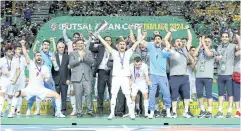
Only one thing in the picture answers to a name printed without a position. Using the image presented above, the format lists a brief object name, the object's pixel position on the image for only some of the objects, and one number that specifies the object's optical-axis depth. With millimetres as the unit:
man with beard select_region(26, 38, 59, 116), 12365
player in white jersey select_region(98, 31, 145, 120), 11836
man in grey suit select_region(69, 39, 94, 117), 12109
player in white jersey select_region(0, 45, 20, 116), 12625
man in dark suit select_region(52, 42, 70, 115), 12398
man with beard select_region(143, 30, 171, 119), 12023
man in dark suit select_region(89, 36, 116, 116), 12352
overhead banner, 15383
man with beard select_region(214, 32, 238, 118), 12320
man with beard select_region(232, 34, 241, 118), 12383
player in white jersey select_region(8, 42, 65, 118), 12012
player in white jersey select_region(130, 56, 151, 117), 12008
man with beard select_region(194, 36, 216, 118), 12289
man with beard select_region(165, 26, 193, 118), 12188
